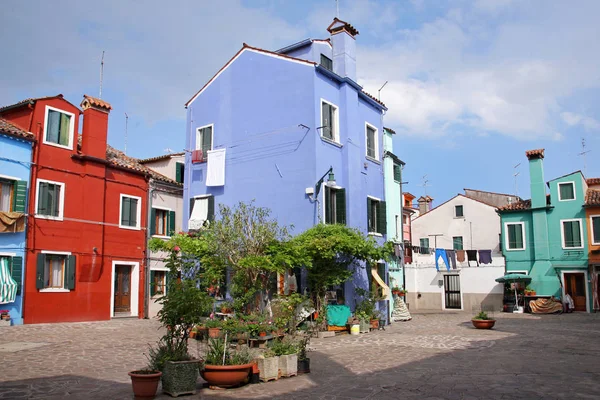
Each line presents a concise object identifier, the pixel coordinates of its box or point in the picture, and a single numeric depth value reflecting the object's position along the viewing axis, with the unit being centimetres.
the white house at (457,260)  3256
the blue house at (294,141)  1942
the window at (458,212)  3925
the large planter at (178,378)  834
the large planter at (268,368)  959
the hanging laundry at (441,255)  3117
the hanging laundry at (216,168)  2125
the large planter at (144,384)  793
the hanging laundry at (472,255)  3152
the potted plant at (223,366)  879
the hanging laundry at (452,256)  3169
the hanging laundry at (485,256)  3141
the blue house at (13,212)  1875
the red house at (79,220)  2017
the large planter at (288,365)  995
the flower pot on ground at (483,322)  1998
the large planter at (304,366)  1041
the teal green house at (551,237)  3041
